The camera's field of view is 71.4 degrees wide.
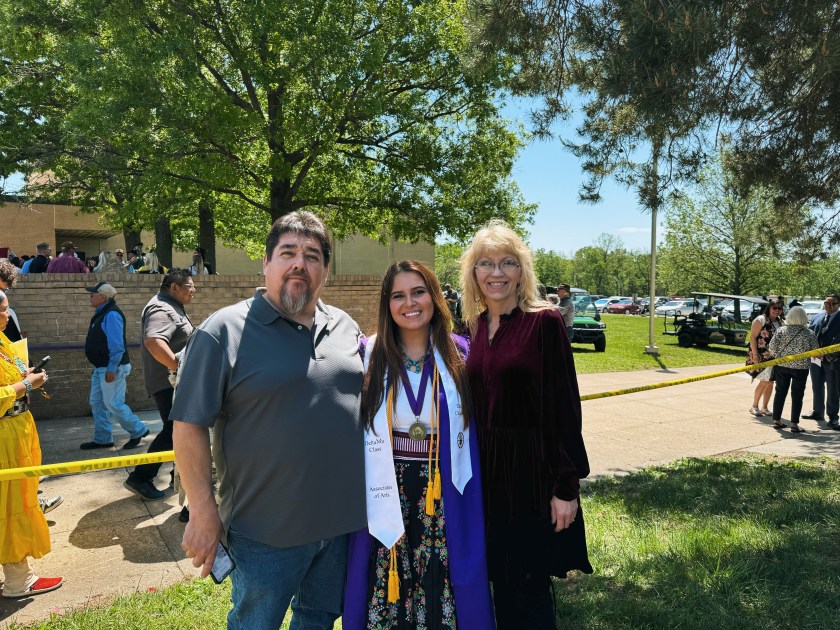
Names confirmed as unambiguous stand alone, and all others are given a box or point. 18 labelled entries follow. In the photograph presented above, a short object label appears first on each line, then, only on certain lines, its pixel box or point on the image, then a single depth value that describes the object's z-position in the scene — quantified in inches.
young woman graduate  89.6
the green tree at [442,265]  2221.9
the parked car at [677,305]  924.6
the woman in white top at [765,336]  349.4
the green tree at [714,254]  1263.5
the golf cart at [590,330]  756.6
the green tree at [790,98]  176.6
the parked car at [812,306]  1140.6
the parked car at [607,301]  2386.3
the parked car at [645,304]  2058.3
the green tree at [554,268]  3599.9
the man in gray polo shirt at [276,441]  80.8
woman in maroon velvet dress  97.1
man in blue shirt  248.8
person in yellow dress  133.8
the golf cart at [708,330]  820.6
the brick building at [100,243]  1157.1
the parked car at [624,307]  2212.5
